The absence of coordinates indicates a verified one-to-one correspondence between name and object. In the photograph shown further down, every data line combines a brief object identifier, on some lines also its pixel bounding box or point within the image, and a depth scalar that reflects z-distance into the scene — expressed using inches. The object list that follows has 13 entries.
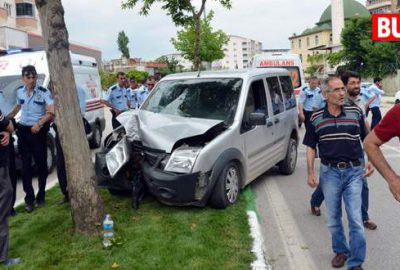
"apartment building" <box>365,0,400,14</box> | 4288.9
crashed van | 214.7
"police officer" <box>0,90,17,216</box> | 226.1
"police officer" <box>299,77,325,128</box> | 389.4
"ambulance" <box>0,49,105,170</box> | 355.3
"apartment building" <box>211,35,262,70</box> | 6702.8
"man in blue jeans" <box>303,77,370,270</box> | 159.6
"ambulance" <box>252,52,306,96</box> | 644.7
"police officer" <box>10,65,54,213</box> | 243.0
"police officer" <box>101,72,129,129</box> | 400.8
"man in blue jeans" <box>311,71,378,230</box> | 201.2
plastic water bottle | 184.7
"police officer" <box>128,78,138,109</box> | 423.8
